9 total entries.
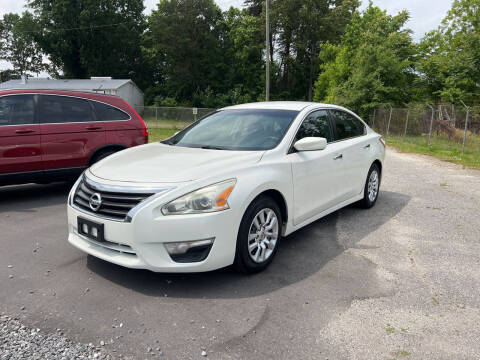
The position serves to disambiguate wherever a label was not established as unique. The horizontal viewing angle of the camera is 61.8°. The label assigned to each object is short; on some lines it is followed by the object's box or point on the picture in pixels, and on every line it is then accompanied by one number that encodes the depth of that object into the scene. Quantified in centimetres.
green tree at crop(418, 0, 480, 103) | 2666
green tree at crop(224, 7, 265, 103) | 4988
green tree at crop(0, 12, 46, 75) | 6419
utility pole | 2302
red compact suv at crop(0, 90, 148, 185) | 612
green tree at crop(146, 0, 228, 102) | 5066
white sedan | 329
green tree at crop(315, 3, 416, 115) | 2522
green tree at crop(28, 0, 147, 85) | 5188
